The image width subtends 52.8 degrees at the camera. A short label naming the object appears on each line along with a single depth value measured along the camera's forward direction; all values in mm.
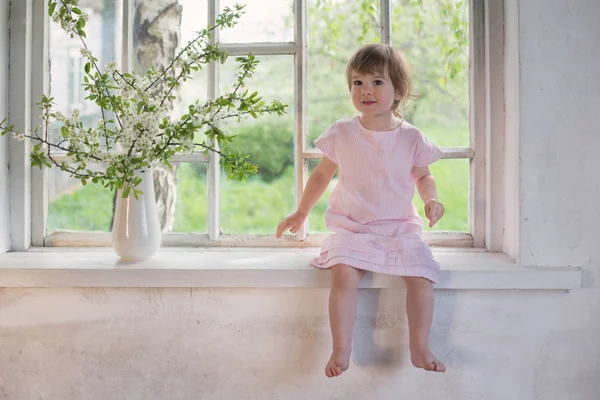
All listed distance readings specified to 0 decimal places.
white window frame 1850
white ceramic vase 1694
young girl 1534
